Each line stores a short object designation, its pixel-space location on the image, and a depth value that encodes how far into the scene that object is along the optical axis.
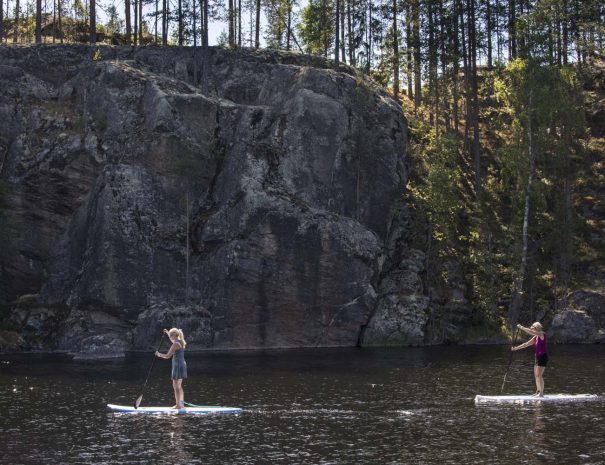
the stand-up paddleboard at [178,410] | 27.84
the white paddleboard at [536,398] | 29.97
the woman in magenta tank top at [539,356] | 30.33
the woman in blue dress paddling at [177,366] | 28.12
